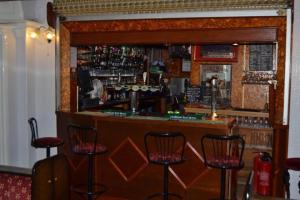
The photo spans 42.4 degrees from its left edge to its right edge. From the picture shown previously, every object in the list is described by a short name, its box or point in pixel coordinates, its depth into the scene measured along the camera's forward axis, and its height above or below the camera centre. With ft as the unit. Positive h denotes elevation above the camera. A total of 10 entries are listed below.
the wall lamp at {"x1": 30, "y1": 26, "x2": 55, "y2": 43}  18.28 +2.36
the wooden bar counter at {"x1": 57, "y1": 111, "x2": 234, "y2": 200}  15.62 -3.38
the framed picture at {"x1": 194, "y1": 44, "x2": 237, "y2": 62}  26.68 +2.21
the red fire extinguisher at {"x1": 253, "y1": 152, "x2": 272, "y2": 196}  16.42 -3.89
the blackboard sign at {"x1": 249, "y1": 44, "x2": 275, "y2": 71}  26.37 +1.92
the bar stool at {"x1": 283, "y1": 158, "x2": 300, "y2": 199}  12.98 -2.68
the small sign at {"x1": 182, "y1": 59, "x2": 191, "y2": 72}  35.24 +1.74
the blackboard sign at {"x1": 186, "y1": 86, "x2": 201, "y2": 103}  26.91 -0.69
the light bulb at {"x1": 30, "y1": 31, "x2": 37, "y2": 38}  18.20 +2.26
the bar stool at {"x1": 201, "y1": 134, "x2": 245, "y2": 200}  13.57 -2.68
